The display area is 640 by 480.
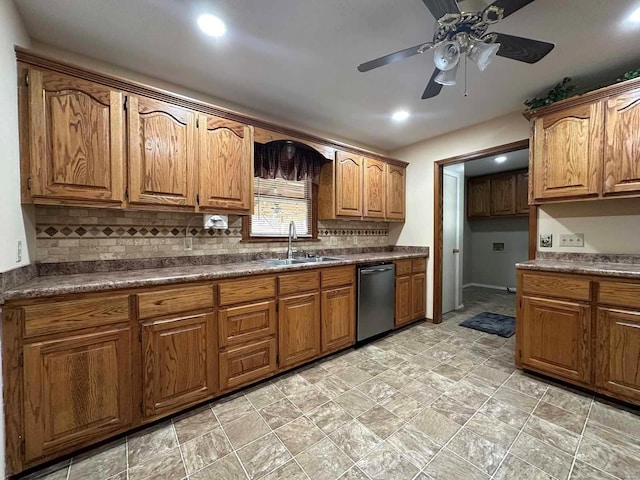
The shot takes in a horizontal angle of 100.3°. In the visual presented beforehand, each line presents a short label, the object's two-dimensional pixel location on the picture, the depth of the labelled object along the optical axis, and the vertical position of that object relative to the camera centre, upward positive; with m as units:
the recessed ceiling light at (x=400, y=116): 2.84 +1.32
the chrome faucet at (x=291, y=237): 2.87 -0.01
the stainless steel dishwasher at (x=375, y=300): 2.82 -0.71
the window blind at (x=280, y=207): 2.84 +0.33
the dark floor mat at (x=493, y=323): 3.24 -1.16
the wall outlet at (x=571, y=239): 2.42 -0.03
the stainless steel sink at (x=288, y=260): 2.72 -0.26
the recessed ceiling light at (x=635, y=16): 1.55 +1.30
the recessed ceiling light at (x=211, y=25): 1.58 +1.29
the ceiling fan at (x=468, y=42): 1.30 +1.07
